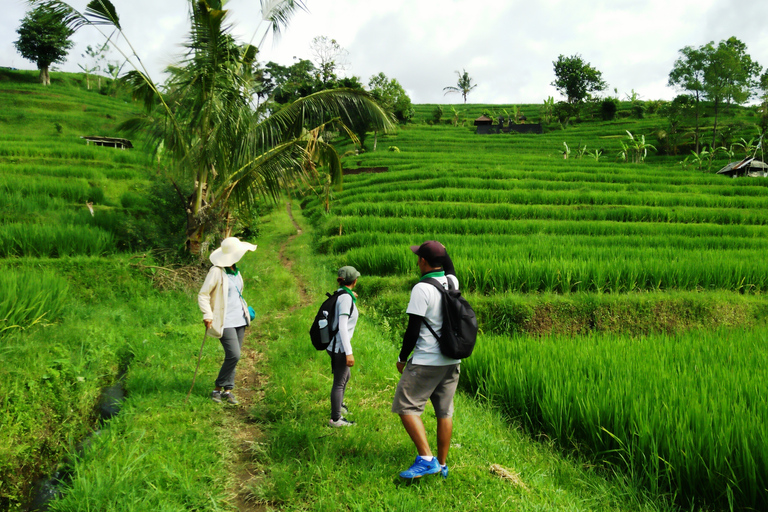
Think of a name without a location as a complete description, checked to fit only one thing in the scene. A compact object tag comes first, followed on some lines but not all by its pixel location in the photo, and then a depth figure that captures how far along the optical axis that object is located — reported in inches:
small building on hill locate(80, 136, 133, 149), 935.7
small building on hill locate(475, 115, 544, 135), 1758.1
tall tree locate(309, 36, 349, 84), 1734.7
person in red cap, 116.8
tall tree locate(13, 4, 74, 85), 1515.7
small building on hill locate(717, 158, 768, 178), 1029.8
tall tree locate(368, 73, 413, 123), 1525.6
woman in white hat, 166.9
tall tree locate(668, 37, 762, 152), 1497.3
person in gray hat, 148.7
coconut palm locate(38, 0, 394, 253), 324.2
